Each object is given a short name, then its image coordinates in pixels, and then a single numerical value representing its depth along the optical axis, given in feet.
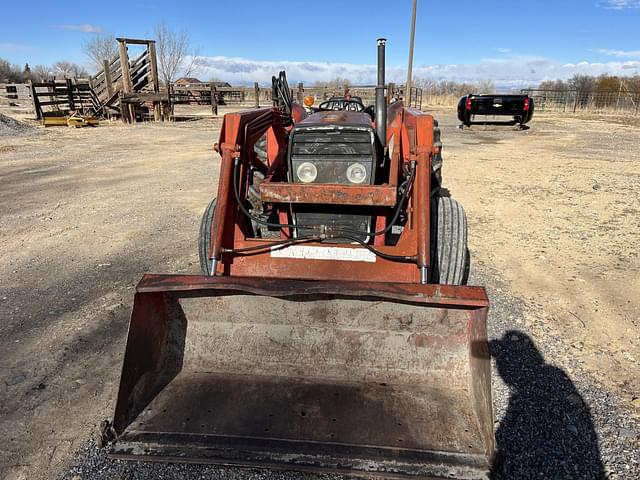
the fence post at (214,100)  78.27
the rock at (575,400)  8.57
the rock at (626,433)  7.82
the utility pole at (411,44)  57.52
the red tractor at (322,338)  7.04
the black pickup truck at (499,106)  54.03
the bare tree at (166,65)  121.17
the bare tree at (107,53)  157.05
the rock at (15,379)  9.30
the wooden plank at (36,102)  63.31
